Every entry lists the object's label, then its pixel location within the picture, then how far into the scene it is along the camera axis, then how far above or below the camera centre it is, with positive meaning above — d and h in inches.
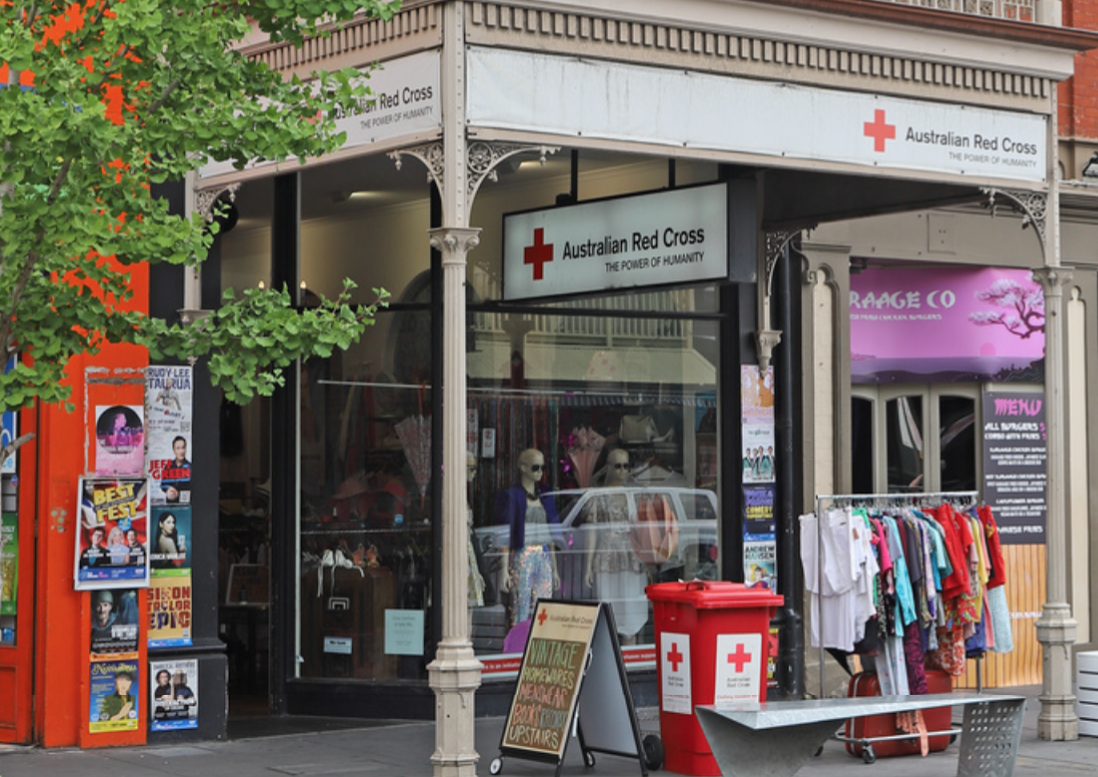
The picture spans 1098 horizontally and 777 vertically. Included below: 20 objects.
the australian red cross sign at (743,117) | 390.9 +88.2
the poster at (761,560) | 554.3 -29.7
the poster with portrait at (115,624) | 441.1 -40.2
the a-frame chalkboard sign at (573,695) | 403.5 -54.4
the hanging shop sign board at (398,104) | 385.4 +84.4
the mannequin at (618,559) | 536.4 -28.3
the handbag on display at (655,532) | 545.0 -20.2
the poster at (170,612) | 454.9 -38.3
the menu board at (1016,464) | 609.0 +1.8
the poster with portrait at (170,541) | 456.1 -19.2
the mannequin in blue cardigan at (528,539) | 518.6 -21.4
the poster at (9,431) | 446.6 +10.0
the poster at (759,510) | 554.6 -13.4
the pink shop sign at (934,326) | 594.9 +50.5
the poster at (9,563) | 446.6 -24.6
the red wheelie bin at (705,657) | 415.2 -46.3
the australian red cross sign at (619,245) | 446.6 +61.9
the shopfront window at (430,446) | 512.4 +7.2
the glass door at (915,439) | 596.7 +10.6
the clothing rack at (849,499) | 464.4 -8.5
